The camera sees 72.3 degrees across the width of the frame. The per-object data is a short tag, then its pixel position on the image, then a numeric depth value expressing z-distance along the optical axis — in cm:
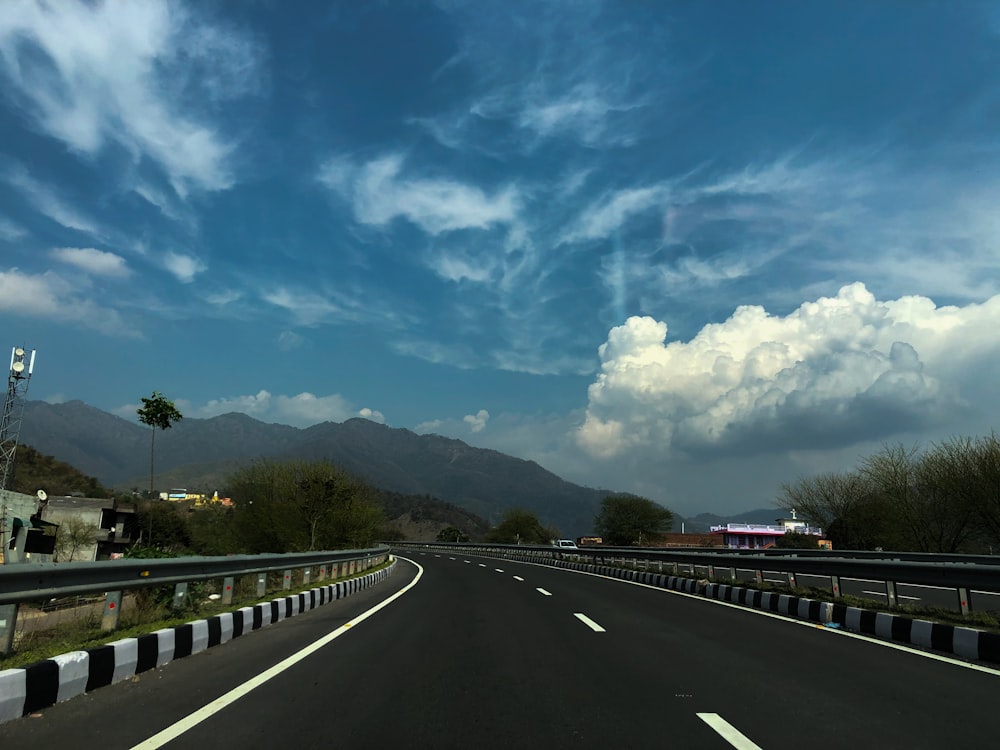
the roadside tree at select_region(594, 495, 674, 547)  9438
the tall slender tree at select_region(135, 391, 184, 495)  7069
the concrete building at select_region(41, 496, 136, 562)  5748
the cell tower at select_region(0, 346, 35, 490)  6788
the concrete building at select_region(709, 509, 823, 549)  9759
